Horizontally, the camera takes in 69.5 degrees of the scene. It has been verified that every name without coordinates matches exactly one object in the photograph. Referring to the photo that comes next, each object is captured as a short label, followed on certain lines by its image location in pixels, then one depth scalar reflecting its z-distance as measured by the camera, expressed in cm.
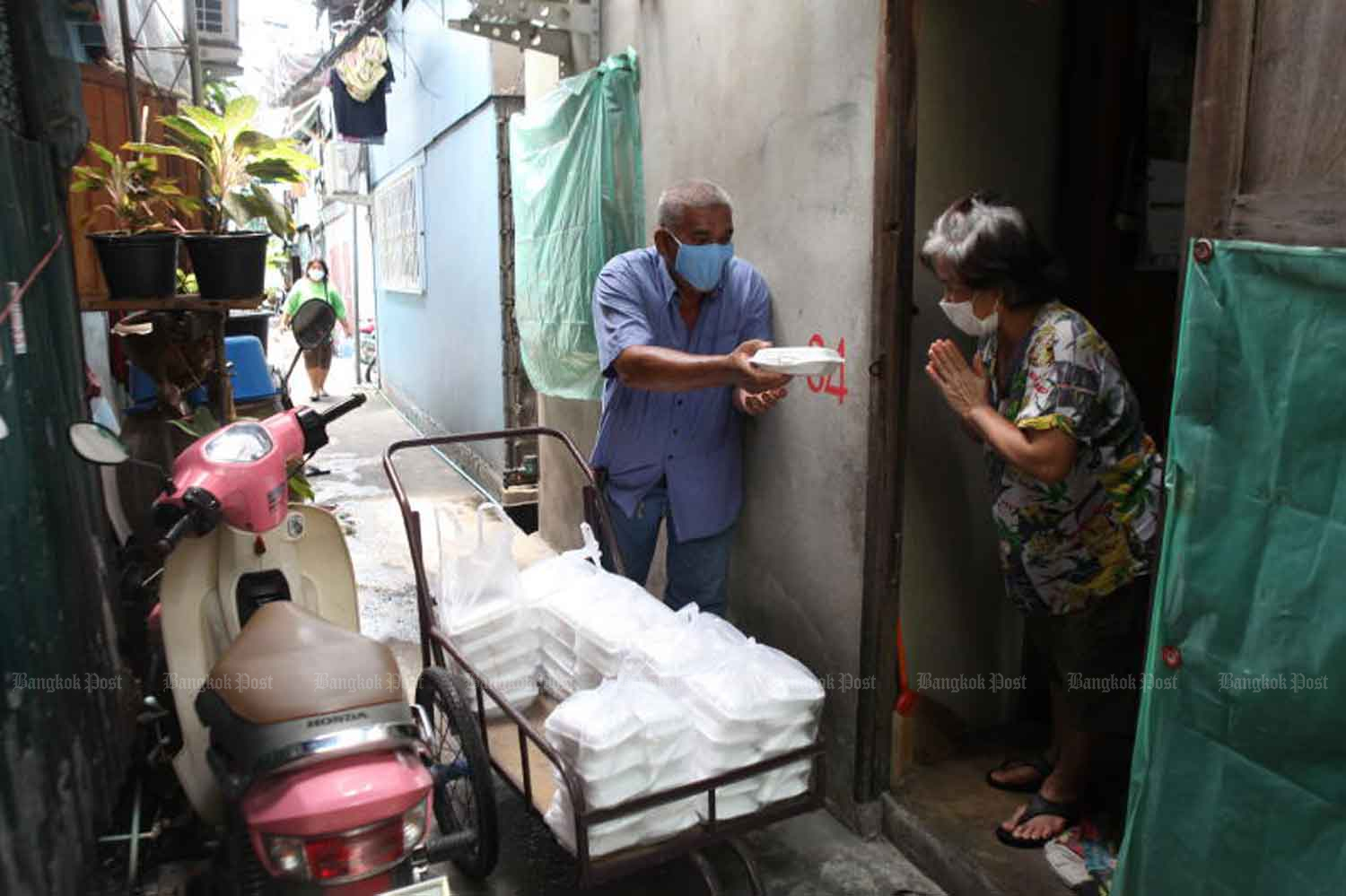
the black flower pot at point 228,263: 369
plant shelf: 369
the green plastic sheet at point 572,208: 459
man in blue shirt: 323
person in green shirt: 1259
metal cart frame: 229
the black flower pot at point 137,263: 354
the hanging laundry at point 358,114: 1169
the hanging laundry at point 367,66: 1121
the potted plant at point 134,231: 354
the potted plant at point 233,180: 372
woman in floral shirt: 252
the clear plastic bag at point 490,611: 315
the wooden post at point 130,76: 427
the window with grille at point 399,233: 1152
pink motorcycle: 188
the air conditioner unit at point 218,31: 806
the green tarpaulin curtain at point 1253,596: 167
